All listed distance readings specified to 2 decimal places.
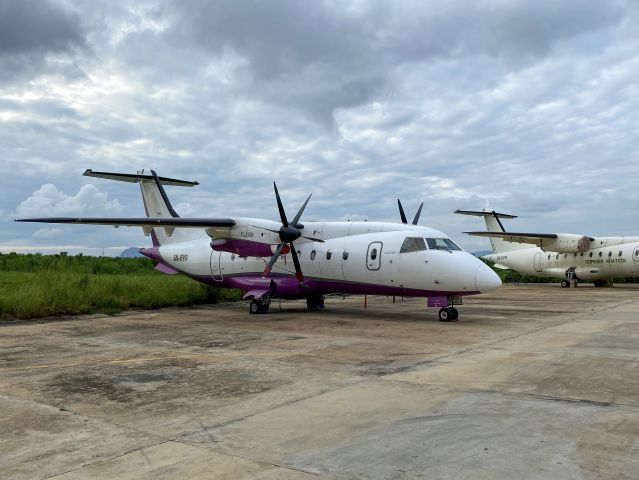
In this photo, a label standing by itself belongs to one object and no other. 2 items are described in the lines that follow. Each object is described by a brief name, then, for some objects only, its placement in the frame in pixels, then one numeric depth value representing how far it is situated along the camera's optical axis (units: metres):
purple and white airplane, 14.43
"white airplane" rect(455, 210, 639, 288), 33.03
